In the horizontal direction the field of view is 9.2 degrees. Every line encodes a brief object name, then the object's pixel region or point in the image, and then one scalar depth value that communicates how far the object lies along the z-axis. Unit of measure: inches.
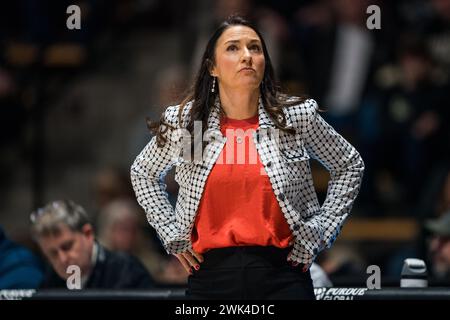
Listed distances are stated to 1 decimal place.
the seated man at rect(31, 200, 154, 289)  487.8
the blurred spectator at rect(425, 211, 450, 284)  541.5
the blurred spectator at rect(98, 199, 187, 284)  602.7
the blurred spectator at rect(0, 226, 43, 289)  483.7
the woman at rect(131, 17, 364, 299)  373.7
